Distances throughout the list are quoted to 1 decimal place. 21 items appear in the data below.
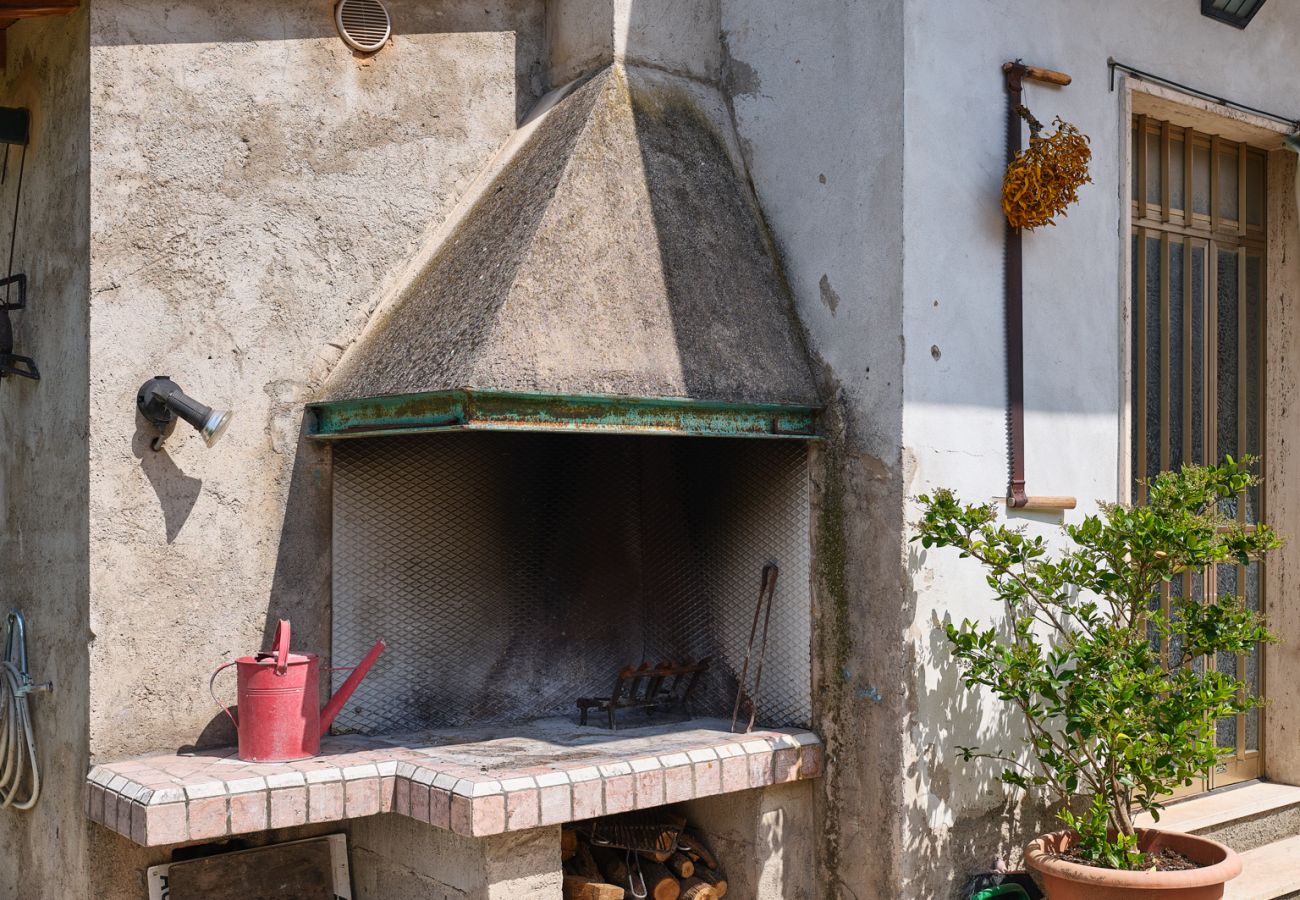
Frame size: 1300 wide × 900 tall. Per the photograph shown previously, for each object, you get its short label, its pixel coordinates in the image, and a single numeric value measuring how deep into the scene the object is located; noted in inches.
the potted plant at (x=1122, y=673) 180.9
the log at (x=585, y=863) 203.0
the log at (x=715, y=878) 207.5
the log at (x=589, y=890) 196.2
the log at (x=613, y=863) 205.6
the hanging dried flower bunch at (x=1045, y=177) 203.9
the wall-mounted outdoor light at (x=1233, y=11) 244.8
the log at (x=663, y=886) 203.9
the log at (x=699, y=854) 210.8
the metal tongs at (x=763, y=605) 216.4
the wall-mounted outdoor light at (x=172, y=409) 187.3
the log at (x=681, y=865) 206.2
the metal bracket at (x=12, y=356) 211.5
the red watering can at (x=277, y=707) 186.7
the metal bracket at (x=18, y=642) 208.7
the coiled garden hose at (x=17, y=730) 206.8
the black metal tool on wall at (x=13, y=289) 214.2
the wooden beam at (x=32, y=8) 193.6
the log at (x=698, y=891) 203.5
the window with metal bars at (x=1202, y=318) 248.7
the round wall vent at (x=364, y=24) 214.7
